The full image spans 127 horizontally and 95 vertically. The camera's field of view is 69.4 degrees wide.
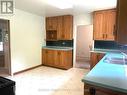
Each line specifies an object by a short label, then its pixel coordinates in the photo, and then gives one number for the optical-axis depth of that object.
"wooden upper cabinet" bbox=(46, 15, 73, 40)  3.94
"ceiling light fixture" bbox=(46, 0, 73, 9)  2.59
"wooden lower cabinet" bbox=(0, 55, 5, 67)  4.06
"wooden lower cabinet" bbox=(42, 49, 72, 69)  3.84
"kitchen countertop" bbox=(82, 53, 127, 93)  0.91
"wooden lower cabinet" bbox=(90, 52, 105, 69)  3.27
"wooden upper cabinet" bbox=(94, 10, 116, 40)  3.23
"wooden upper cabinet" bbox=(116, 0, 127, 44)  0.73
